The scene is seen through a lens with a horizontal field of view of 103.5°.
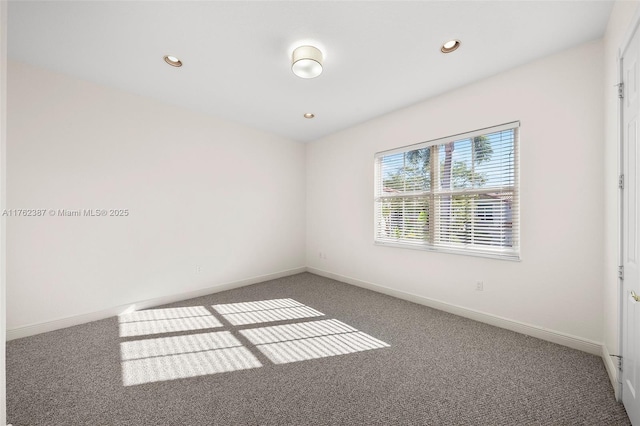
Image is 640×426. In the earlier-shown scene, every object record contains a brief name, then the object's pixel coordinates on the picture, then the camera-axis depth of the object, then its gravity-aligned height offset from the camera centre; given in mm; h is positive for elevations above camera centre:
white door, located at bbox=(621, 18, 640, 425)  1498 -142
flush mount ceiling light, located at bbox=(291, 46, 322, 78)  2307 +1403
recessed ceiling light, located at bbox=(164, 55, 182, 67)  2500 +1538
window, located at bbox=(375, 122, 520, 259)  2818 +238
